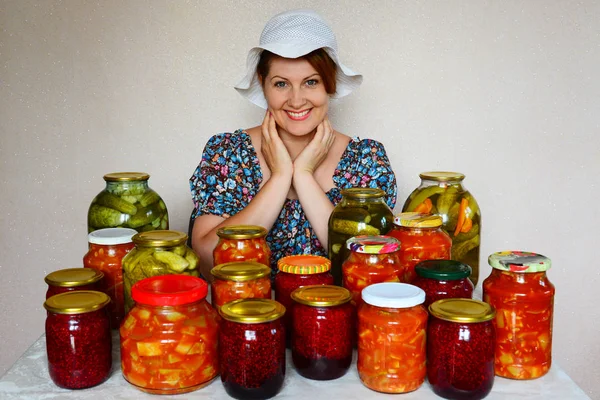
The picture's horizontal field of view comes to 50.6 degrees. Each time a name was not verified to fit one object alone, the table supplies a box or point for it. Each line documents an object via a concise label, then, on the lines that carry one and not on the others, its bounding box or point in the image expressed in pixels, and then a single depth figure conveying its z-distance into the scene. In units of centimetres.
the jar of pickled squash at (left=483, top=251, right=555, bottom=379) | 93
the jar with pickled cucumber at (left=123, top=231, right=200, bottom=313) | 104
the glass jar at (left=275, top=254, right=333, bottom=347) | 102
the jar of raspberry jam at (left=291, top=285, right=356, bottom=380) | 93
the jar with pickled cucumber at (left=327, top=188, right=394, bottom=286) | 118
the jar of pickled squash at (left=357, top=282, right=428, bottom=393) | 87
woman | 170
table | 90
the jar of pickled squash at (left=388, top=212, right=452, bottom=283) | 110
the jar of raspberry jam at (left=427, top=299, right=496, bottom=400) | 86
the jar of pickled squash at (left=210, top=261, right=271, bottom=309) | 97
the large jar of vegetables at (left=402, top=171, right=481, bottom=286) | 128
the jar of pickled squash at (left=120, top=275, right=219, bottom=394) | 88
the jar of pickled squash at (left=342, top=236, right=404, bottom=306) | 99
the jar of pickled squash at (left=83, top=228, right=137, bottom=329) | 114
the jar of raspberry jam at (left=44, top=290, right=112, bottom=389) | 91
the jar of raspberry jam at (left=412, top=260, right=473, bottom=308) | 97
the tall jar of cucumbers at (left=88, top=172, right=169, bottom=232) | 125
